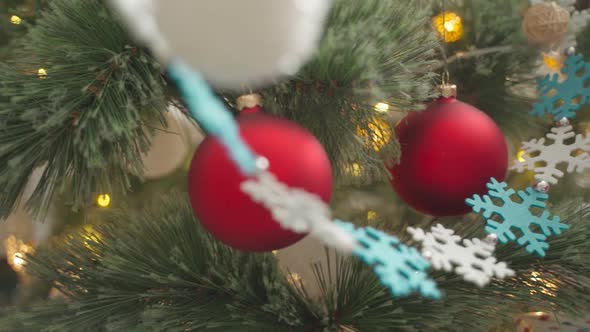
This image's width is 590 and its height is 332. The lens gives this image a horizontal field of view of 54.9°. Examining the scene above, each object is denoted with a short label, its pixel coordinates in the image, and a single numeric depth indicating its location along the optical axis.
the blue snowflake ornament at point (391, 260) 0.23
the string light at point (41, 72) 0.34
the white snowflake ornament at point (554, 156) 0.43
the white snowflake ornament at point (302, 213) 0.23
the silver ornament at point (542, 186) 0.41
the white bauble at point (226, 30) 0.22
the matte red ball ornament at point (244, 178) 0.31
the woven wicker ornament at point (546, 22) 0.49
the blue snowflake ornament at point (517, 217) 0.38
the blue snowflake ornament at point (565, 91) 0.47
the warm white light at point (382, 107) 0.38
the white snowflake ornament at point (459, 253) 0.29
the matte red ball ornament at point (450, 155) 0.41
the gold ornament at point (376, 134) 0.41
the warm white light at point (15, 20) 0.41
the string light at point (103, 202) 0.53
